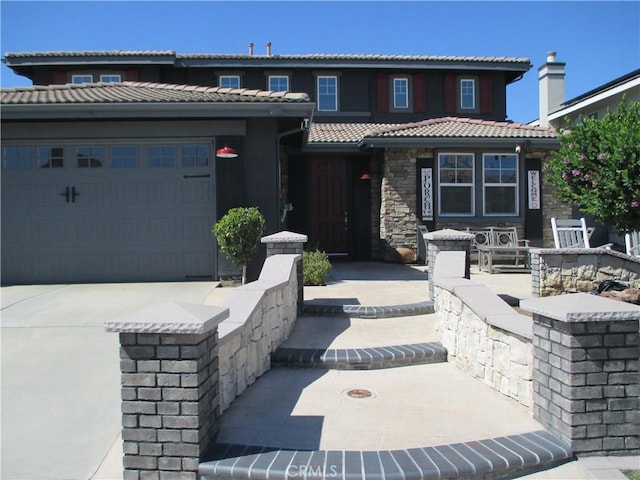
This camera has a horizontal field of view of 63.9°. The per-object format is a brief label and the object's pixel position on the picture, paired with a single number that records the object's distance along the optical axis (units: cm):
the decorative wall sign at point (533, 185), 1292
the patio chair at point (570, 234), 1098
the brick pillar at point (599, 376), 326
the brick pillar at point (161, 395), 304
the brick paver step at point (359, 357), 502
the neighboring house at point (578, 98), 1538
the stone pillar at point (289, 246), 693
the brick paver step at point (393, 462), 300
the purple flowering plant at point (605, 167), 680
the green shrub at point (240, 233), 845
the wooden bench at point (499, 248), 1110
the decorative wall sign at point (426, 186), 1273
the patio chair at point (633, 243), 1093
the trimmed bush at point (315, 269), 883
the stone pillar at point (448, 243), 732
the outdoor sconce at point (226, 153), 870
